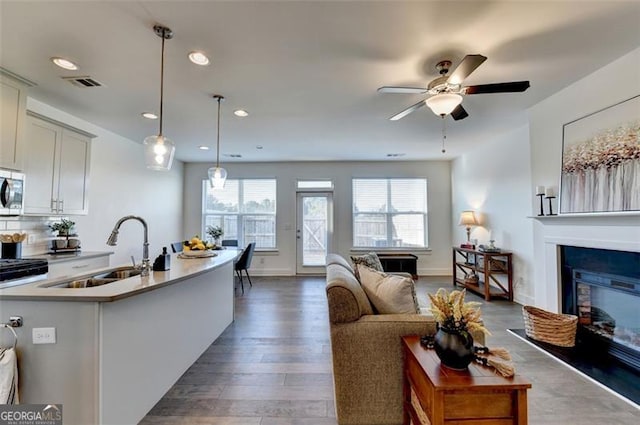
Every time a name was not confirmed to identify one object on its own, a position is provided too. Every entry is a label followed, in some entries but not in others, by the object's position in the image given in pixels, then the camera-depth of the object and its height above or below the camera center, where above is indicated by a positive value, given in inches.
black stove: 94.3 -17.8
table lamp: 202.4 +4.1
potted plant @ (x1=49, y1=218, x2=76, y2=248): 135.8 -4.3
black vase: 52.2 -23.0
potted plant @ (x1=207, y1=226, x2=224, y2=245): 188.9 -7.2
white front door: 259.0 -3.6
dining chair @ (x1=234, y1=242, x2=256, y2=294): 200.8 -26.8
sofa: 68.2 -33.8
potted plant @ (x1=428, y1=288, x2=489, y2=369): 52.5 -19.9
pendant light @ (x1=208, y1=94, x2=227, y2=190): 131.9 +21.4
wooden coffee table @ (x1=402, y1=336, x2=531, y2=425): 47.5 -29.5
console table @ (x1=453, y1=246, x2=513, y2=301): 171.8 -29.3
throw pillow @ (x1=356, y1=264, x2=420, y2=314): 74.4 -19.2
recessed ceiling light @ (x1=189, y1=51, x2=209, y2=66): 90.8 +53.7
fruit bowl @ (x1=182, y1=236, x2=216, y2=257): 119.0 -11.7
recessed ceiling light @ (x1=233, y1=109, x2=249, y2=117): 137.9 +54.4
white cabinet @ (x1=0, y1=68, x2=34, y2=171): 101.7 +37.8
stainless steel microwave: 104.8 +10.7
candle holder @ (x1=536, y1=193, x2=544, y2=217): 128.8 +8.7
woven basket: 108.9 -39.8
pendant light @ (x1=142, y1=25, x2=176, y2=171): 89.2 +22.4
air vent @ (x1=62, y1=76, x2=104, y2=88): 107.5 +54.0
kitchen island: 59.3 -27.9
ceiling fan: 82.8 +43.2
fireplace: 93.8 -27.2
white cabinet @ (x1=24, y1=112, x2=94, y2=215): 116.5 +23.5
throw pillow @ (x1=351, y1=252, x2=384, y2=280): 101.7 -14.8
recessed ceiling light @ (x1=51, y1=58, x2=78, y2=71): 95.0 +53.7
